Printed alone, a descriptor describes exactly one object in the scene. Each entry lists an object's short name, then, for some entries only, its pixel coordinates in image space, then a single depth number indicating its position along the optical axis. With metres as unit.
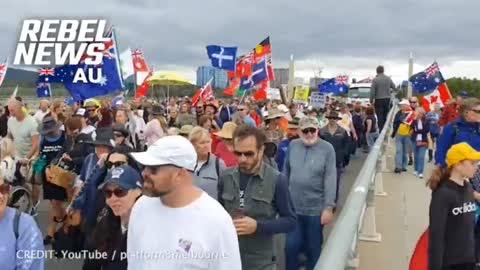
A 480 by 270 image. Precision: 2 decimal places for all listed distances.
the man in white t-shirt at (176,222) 3.19
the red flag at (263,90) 21.06
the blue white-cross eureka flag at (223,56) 21.17
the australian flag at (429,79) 19.66
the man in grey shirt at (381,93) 14.95
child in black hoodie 5.29
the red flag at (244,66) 21.39
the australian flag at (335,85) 30.77
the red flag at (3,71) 18.51
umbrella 25.06
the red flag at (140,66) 27.42
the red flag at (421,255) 5.58
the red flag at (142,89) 26.52
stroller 7.45
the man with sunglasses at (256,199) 4.80
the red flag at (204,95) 19.63
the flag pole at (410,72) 23.28
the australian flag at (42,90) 25.52
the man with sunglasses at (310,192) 6.70
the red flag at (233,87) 22.73
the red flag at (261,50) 20.80
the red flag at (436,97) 18.83
